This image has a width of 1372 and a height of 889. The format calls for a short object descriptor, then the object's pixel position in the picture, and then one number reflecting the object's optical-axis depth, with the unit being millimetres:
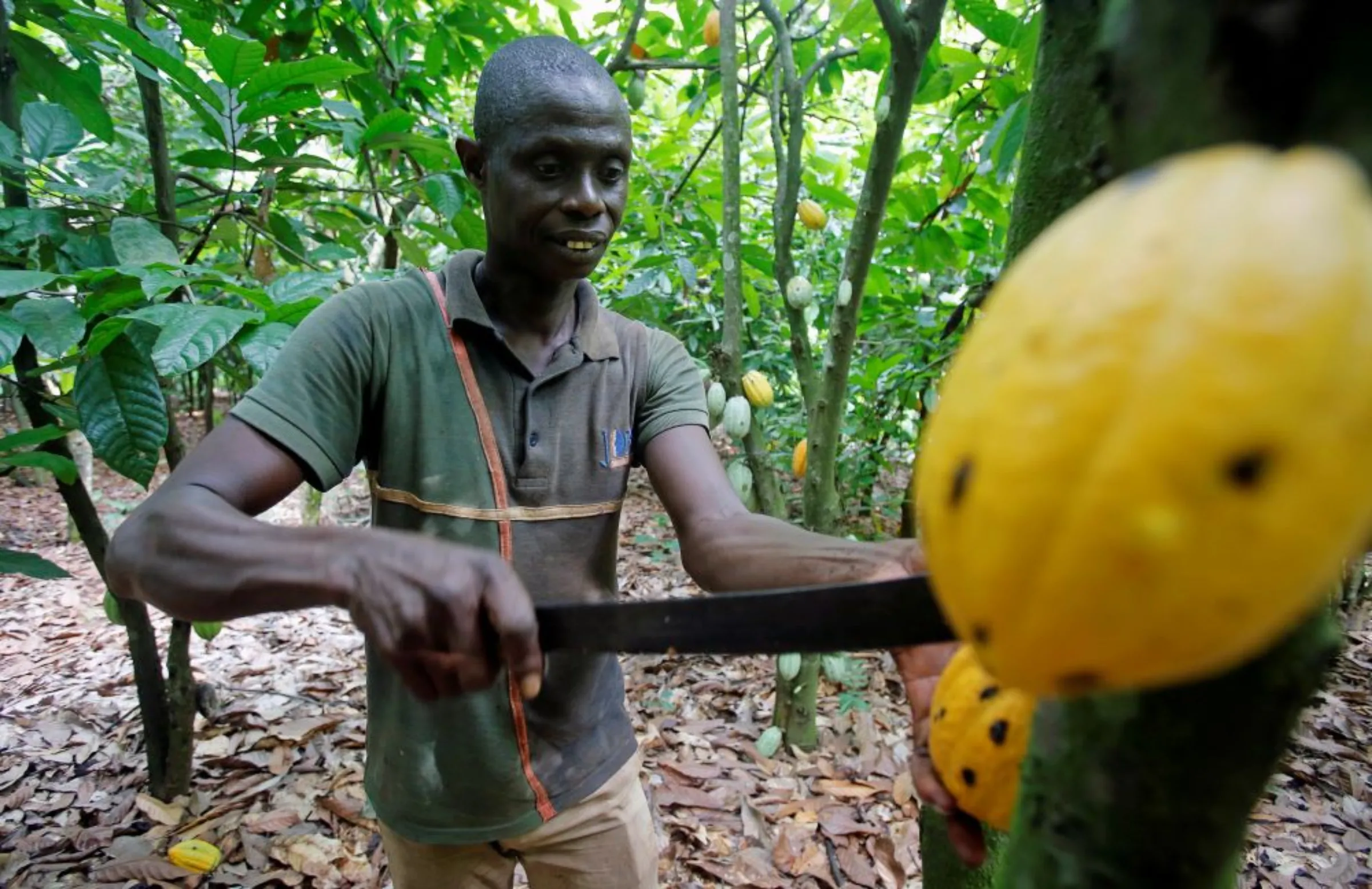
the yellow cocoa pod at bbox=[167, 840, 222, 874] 2227
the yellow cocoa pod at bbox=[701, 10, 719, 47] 3480
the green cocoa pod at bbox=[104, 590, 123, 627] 2279
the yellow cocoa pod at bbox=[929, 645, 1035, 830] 654
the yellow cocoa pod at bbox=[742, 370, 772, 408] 3146
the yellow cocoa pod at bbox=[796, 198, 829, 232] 3422
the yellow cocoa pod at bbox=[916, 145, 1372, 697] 286
